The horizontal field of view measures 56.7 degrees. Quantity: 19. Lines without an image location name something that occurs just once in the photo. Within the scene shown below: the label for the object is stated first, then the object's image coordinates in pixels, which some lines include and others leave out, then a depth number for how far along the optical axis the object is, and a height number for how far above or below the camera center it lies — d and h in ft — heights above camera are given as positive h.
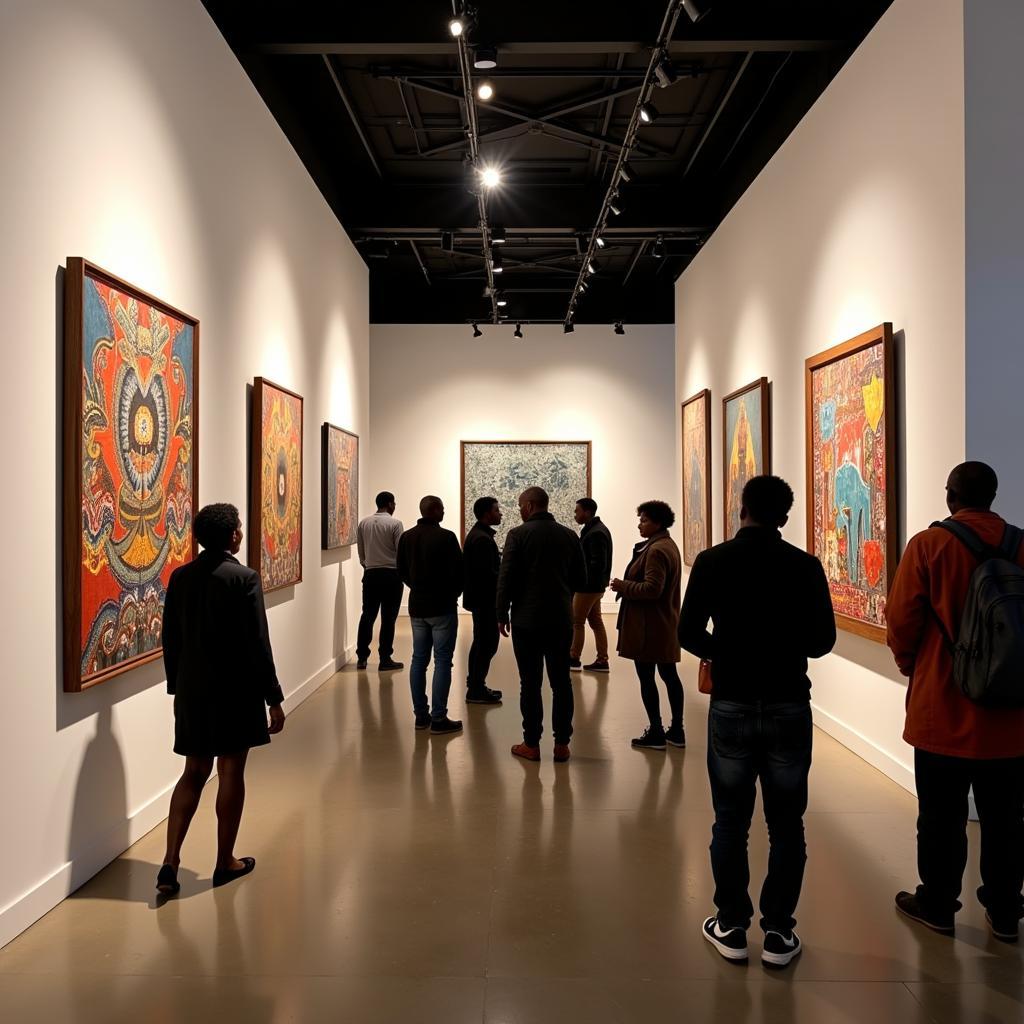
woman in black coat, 12.82 -2.26
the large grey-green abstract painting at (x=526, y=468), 47.85 +1.61
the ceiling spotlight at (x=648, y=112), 23.54 +9.63
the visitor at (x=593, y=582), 30.04 -2.65
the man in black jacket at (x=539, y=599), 19.40 -2.04
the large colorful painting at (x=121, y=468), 12.77 +0.53
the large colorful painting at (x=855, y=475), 18.60 +0.49
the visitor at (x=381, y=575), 31.60 -2.49
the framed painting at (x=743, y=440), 27.37 +1.81
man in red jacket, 11.48 -2.93
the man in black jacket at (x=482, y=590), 25.64 -2.45
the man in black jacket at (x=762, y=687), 10.69 -2.14
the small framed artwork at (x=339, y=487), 29.71 +0.46
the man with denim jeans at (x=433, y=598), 22.31 -2.33
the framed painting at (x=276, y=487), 21.57 +0.34
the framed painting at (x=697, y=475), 35.68 +0.95
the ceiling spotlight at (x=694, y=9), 18.11 +9.36
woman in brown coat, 19.86 -2.19
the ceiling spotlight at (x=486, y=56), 21.04 +9.92
